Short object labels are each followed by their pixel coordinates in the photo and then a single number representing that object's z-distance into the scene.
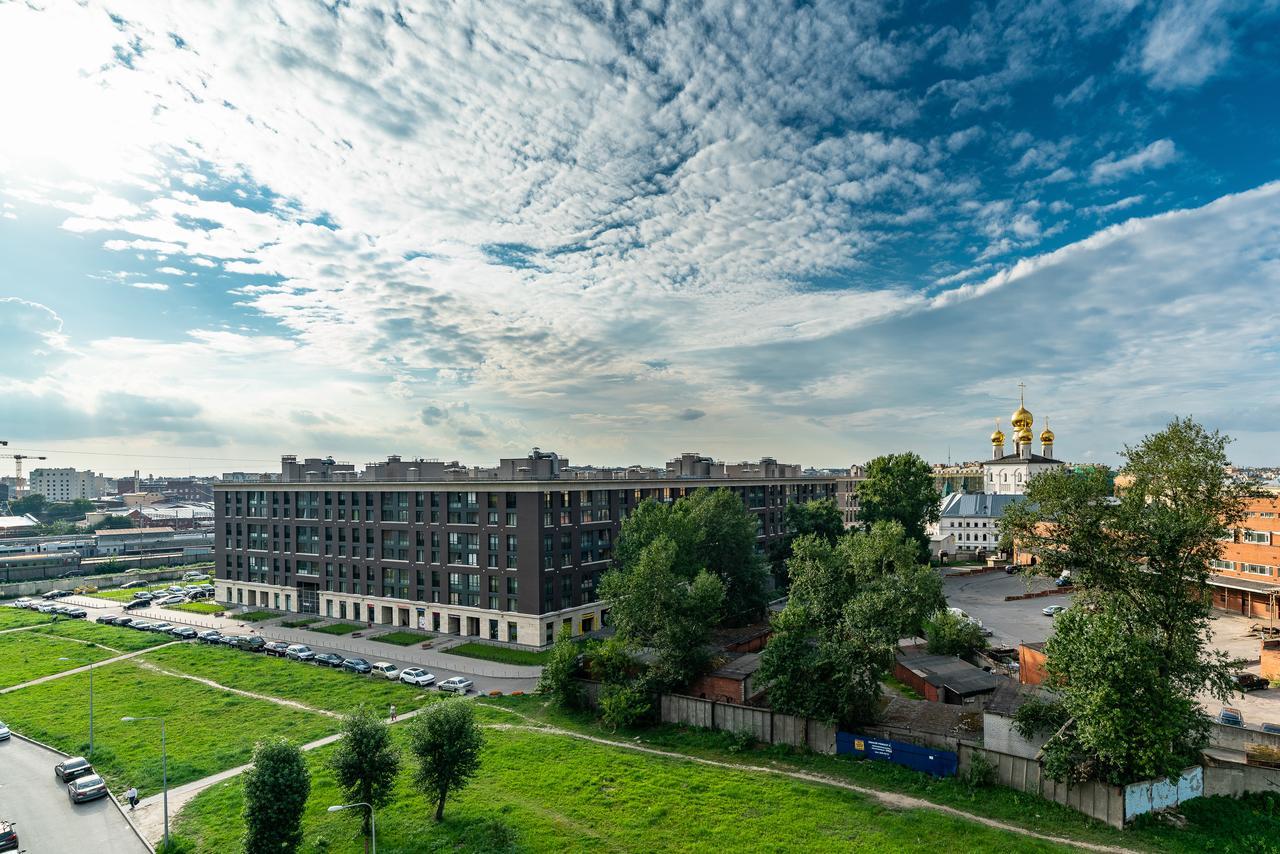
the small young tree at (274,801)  29.17
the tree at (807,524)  87.62
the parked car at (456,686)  53.75
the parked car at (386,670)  57.69
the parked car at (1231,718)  40.03
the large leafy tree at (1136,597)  29.31
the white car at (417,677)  55.56
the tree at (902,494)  97.44
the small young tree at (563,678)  47.41
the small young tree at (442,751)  33.56
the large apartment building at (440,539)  68.69
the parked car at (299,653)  64.06
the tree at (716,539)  63.69
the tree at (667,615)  45.78
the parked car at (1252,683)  49.31
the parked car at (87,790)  38.09
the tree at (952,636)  56.66
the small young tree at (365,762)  31.89
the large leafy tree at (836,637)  38.16
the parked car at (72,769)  40.34
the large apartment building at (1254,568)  73.38
